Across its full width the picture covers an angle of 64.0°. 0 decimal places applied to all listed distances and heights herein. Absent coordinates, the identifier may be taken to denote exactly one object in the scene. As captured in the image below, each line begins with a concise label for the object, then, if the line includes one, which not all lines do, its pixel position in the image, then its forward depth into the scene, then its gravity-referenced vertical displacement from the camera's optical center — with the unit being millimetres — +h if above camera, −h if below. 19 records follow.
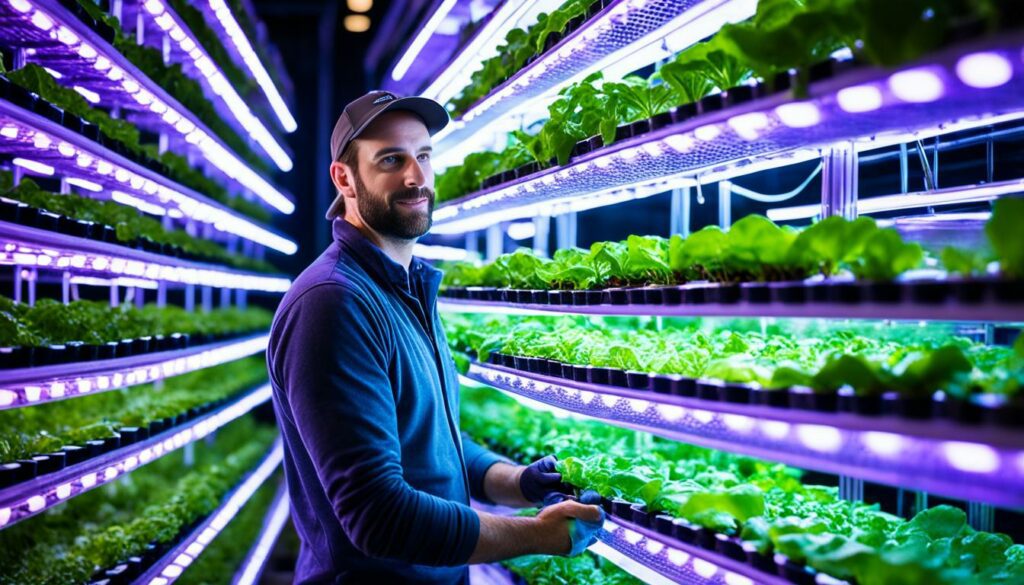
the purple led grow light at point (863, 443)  1406 -280
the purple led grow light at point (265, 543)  4922 -1670
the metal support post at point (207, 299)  7094 -18
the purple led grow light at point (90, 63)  2691 +913
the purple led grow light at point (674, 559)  1945 -667
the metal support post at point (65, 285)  4055 +50
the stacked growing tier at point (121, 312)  2762 -80
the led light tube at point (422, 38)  4191 +1477
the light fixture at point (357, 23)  8586 +2895
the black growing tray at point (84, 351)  2568 -214
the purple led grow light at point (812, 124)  1432 +413
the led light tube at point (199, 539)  3578 -1246
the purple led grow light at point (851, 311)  1447 -12
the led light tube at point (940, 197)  2500 +362
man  2059 -286
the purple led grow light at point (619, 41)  2324 +860
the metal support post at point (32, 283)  3969 +58
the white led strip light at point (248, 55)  4675 +1557
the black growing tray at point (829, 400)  1406 -196
